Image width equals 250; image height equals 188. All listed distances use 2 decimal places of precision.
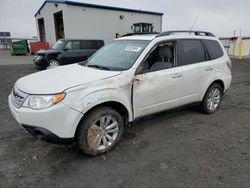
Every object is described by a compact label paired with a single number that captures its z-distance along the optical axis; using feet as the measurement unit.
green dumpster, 66.85
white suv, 8.59
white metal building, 58.18
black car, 36.99
